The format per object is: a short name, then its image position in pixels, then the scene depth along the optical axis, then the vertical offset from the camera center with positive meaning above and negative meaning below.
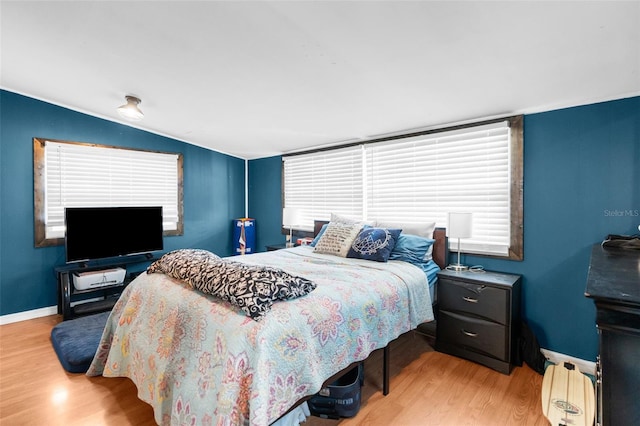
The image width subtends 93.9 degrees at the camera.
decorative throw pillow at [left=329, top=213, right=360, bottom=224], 3.52 -0.14
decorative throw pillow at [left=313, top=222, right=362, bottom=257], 3.04 -0.32
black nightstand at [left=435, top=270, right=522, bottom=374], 2.37 -0.91
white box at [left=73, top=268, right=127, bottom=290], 3.33 -0.81
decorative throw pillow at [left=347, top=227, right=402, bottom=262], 2.77 -0.34
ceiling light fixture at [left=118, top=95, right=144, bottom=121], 3.14 +1.05
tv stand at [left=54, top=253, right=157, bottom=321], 3.30 -0.97
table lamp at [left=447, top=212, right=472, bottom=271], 2.71 -0.16
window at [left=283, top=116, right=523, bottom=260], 2.79 +0.31
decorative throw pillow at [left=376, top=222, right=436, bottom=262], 3.07 -0.22
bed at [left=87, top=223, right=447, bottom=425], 1.28 -0.71
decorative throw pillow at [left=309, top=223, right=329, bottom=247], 3.58 -0.35
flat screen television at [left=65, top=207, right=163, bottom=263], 3.42 -0.30
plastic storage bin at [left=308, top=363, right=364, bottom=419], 1.84 -1.20
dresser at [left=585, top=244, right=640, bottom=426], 0.86 -0.43
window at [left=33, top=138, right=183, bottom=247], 3.53 +0.36
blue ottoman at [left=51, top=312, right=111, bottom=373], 2.36 -1.18
